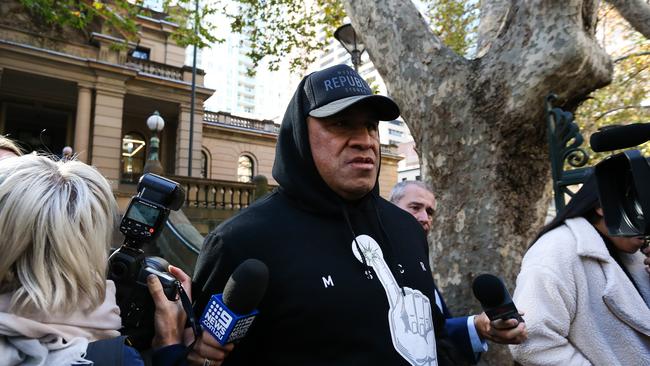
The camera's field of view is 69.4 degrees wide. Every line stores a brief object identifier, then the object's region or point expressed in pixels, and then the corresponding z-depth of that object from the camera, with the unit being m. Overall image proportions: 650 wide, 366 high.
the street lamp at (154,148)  11.11
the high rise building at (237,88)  118.56
